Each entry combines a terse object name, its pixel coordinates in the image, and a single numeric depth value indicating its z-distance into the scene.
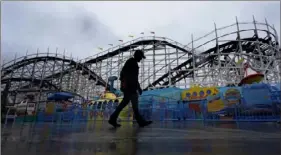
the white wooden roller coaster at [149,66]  13.12
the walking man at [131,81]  3.07
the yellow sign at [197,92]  8.97
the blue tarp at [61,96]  10.99
